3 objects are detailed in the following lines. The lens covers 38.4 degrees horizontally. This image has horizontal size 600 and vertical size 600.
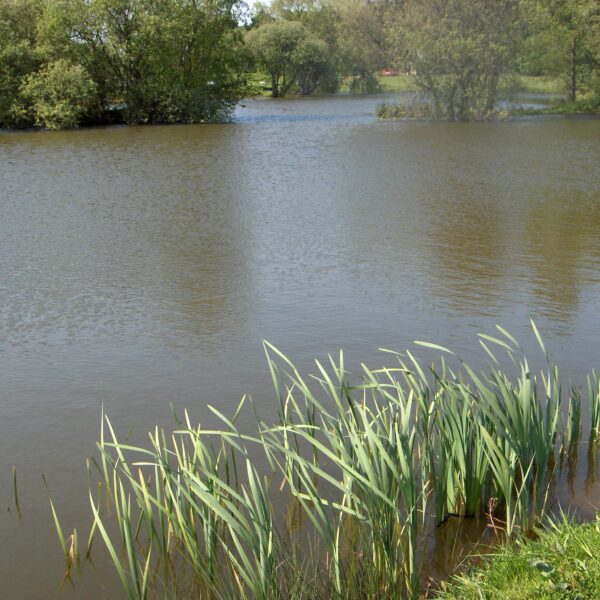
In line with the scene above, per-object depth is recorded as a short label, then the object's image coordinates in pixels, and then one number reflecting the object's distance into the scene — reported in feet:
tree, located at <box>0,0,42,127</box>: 77.53
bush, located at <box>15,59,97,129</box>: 76.02
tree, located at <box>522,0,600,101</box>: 85.41
